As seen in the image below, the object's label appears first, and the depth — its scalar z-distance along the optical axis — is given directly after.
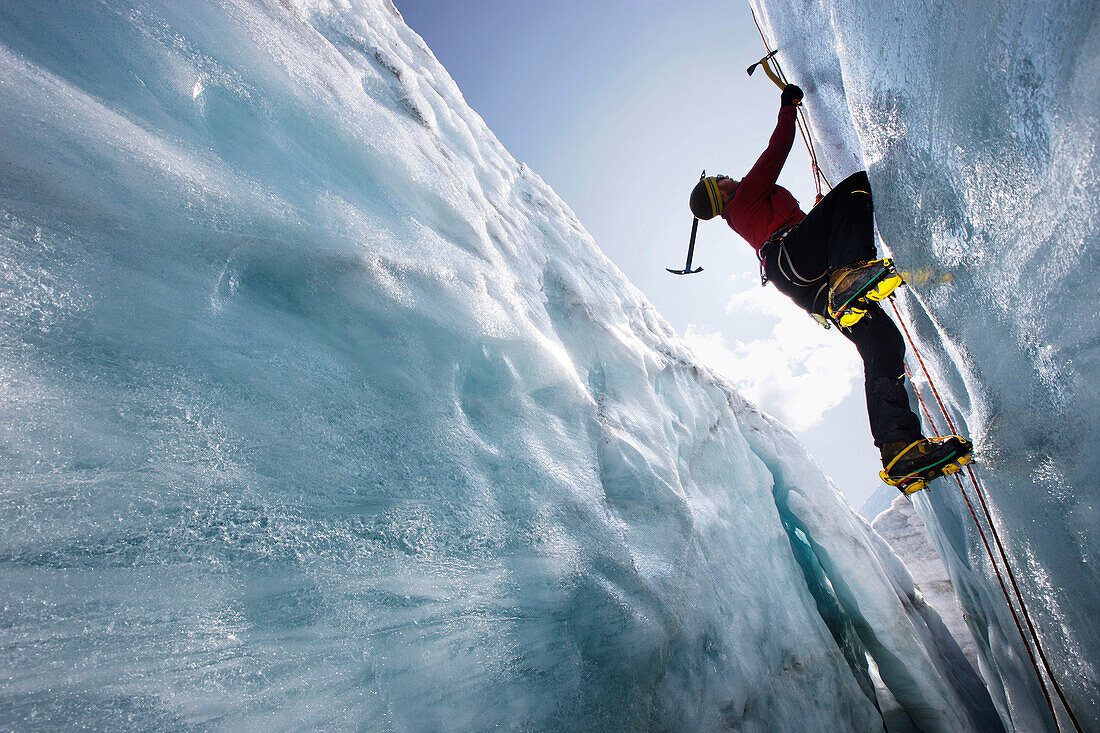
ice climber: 2.47
